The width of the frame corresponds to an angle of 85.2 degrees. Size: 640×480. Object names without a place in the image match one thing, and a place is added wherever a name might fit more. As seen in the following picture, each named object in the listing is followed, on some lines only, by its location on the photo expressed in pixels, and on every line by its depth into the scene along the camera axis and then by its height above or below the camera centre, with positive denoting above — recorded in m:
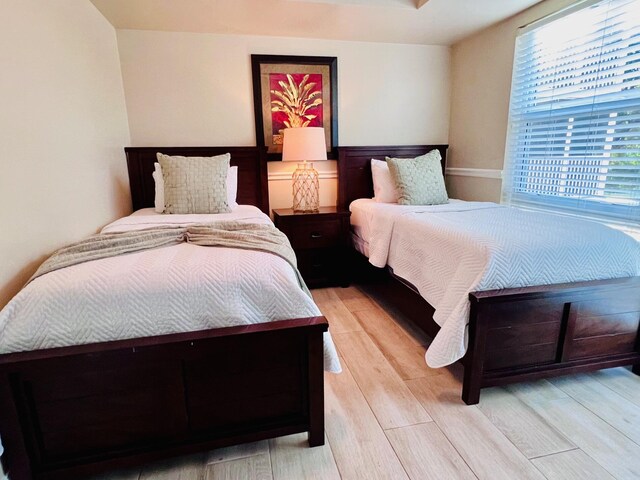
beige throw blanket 1.37 -0.37
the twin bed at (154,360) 1.14 -0.68
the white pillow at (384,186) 3.05 -0.27
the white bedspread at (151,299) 1.13 -0.47
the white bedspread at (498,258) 1.55 -0.49
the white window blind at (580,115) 1.97 +0.23
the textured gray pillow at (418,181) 2.81 -0.22
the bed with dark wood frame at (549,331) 1.54 -0.82
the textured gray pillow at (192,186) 2.46 -0.20
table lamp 2.86 +0.09
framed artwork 3.06 +0.54
